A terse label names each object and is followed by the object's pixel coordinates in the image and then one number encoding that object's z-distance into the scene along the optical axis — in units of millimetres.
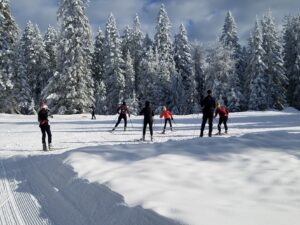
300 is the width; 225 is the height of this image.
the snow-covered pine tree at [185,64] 35565
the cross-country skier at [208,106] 9591
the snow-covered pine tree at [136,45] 42464
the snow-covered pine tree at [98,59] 41537
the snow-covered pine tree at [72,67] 24619
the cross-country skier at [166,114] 12851
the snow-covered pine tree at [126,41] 42999
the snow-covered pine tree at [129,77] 37865
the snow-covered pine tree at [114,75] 35993
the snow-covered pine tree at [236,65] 31251
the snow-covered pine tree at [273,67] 32214
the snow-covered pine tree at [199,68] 39658
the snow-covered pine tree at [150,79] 33829
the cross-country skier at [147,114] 10242
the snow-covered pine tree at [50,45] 38735
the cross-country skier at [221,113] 11421
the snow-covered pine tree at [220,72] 32000
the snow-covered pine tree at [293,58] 34157
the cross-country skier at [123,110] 12880
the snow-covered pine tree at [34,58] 36795
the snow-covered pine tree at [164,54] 33282
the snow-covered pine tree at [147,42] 43912
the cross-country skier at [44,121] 8874
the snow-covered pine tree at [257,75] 30770
